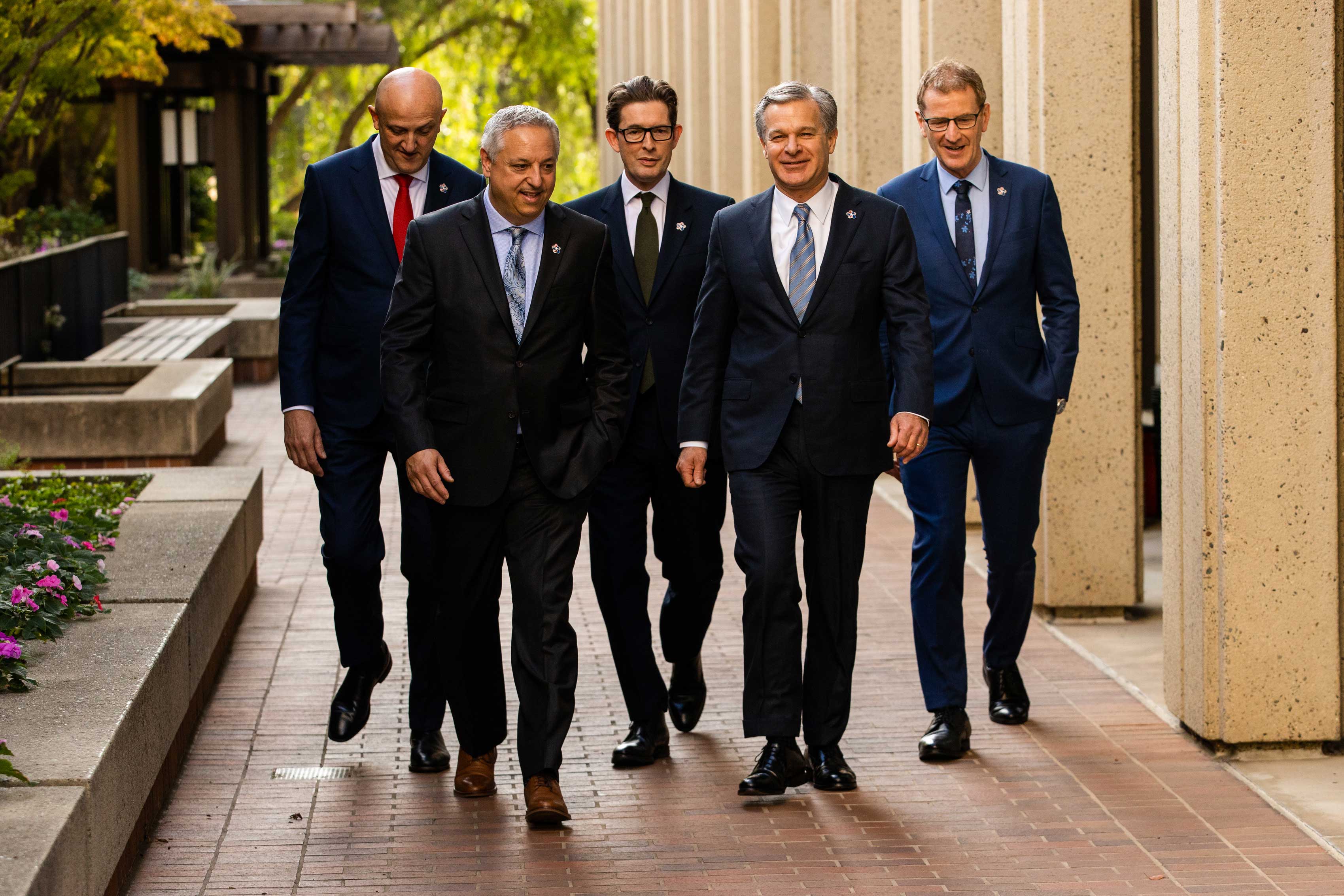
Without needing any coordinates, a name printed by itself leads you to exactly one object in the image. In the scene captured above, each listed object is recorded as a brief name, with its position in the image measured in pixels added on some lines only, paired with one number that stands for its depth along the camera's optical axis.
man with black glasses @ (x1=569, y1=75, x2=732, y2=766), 11.44
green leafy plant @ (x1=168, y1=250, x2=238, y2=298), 50.19
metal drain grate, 11.37
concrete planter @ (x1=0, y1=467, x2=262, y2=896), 7.64
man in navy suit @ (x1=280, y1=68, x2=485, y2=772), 11.34
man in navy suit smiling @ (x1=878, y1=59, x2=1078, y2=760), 11.84
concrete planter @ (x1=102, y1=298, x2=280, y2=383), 40.37
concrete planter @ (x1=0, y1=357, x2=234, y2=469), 23.05
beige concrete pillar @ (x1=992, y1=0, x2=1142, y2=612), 15.54
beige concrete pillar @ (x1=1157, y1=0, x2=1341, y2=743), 11.20
